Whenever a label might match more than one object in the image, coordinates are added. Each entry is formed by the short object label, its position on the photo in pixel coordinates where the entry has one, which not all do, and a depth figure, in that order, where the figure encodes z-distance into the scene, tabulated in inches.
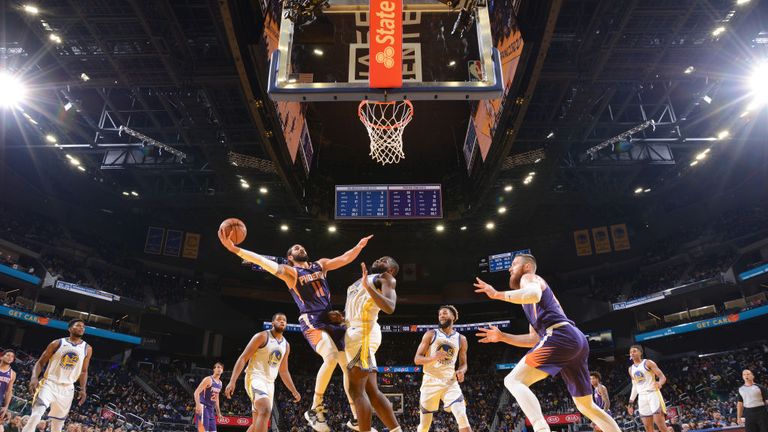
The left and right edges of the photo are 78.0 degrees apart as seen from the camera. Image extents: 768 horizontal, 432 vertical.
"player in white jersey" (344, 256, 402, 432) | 196.2
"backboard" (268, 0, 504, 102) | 279.1
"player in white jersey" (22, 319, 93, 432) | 290.5
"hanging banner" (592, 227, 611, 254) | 1051.9
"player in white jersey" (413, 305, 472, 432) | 271.1
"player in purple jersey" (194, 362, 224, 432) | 387.5
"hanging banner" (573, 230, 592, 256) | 1067.9
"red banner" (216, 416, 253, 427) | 870.4
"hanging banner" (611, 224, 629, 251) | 1037.8
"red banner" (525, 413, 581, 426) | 848.9
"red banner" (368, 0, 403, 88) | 275.6
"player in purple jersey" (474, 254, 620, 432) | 189.5
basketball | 217.5
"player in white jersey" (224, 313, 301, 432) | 247.1
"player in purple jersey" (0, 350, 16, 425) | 343.0
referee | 361.4
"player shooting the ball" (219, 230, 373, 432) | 218.2
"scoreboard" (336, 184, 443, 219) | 730.2
